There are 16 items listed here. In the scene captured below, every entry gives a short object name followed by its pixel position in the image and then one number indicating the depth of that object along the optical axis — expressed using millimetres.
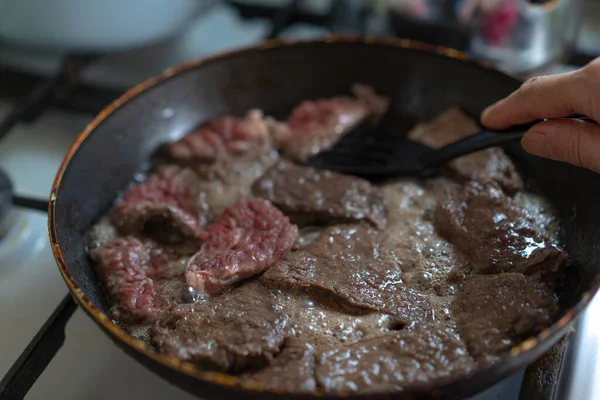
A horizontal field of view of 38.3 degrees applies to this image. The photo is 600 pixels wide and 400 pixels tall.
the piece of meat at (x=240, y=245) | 439
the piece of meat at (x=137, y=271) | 431
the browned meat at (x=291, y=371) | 377
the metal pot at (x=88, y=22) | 550
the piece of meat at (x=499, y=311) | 392
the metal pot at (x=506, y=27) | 563
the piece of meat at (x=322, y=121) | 528
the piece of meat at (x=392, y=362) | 376
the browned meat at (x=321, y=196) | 477
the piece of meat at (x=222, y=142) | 525
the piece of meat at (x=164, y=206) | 470
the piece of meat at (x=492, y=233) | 428
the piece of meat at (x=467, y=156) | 487
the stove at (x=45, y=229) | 415
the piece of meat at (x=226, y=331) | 395
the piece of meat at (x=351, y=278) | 419
